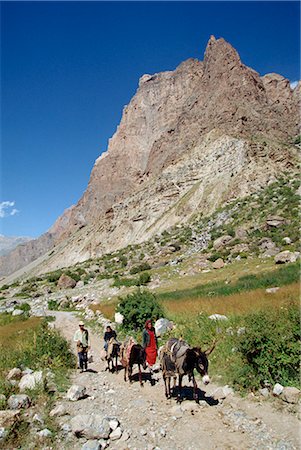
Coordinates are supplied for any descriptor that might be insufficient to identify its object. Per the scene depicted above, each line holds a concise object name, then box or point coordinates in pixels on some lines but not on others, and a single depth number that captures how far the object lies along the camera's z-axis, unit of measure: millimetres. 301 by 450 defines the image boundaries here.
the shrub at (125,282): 34356
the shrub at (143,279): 33934
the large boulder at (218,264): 31634
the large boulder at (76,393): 9031
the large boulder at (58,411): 7922
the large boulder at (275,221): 37656
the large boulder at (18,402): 8195
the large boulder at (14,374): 10547
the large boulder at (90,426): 7023
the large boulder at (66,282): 45238
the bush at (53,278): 56191
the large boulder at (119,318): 18567
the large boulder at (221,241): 38656
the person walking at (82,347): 12188
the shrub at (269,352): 8289
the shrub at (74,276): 48125
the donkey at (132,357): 10648
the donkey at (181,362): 8320
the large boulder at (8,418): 7250
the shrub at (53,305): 33934
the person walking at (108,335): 13259
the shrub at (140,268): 41166
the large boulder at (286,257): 25625
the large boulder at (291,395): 7379
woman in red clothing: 11188
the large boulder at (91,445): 6539
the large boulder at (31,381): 9352
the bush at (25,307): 34109
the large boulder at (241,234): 39106
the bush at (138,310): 17359
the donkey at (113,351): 12062
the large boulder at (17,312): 31078
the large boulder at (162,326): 15042
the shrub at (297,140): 75131
